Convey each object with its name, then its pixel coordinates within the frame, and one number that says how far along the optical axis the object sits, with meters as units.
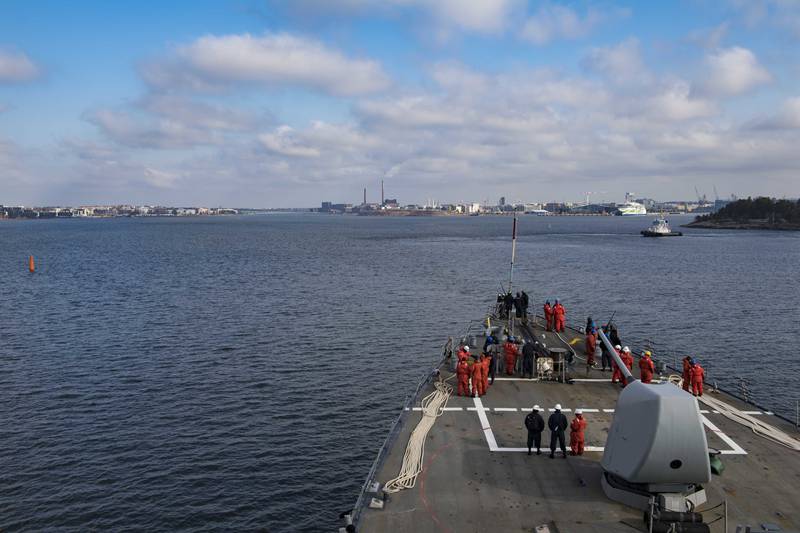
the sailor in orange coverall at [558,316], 29.55
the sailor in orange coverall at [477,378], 19.69
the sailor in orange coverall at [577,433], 14.88
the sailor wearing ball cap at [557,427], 14.62
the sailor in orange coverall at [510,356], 22.09
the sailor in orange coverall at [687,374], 20.14
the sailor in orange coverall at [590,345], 23.08
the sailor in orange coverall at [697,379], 19.56
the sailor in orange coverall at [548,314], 30.50
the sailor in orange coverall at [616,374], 21.48
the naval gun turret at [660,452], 11.40
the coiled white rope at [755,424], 15.94
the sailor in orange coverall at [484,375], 19.81
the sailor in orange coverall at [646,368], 19.91
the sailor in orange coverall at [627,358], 21.23
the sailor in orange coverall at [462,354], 20.23
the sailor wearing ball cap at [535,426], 14.74
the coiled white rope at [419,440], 13.50
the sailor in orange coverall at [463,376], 19.80
